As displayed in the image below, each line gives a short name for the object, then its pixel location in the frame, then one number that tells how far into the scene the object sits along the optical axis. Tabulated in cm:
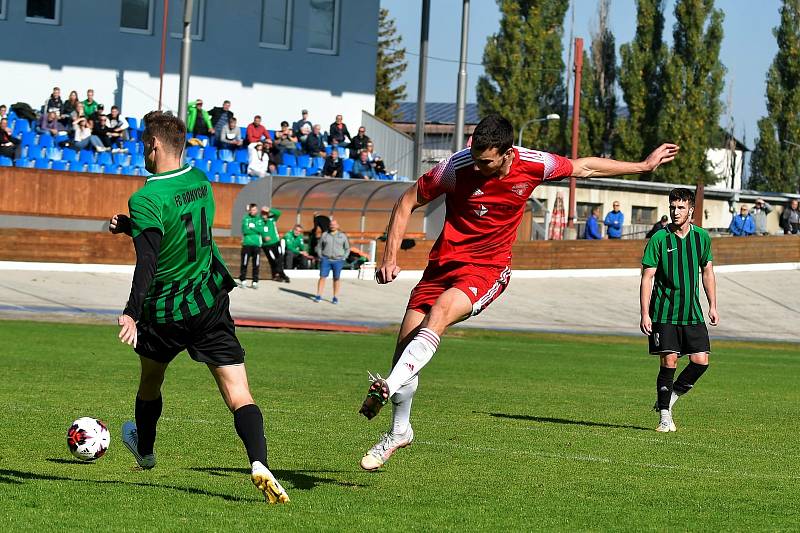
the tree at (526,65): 6944
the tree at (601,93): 6944
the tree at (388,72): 9531
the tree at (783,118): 6888
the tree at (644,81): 6644
